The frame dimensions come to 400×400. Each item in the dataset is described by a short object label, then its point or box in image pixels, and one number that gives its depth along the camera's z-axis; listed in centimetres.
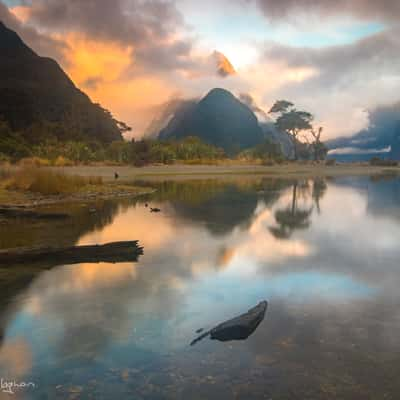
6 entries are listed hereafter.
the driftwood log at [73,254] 859
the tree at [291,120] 8094
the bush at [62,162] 4395
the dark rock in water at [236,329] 504
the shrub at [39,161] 4309
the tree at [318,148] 8461
